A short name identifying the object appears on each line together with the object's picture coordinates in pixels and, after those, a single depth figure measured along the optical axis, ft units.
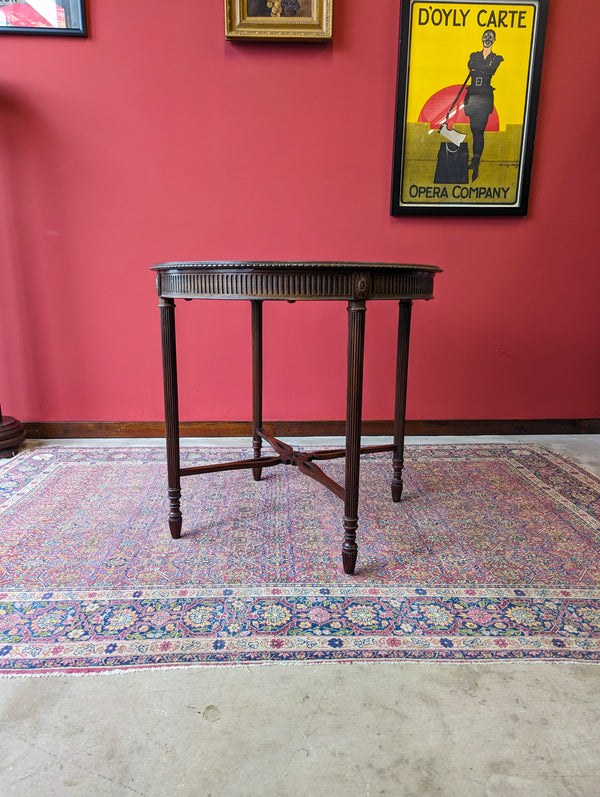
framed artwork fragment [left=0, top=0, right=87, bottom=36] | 9.11
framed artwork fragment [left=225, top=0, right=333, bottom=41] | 9.07
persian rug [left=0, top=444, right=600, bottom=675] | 4.60
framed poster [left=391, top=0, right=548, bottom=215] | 9.36
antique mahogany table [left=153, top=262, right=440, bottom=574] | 5.14
